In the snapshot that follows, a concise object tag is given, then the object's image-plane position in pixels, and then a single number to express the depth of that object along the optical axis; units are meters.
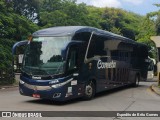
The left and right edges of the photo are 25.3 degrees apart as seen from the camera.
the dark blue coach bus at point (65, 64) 14.03
